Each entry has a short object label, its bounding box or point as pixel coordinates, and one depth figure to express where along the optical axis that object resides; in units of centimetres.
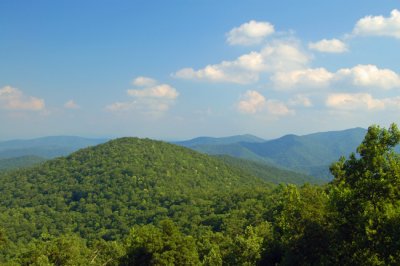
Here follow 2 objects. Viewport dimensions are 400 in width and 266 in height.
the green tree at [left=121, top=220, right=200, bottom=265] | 4112
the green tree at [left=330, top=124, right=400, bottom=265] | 2195
